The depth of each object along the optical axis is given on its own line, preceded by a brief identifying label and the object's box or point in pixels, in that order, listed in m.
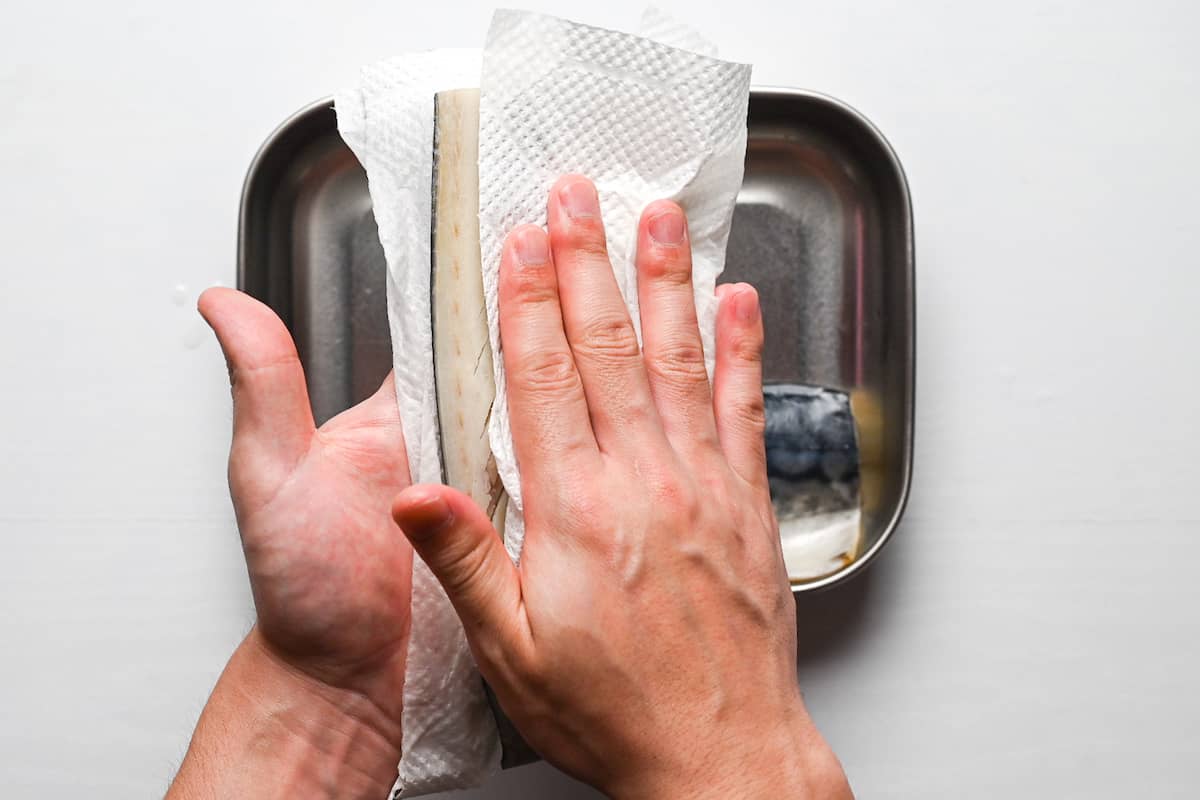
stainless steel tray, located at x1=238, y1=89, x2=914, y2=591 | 0.71
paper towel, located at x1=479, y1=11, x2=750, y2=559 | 0.51
